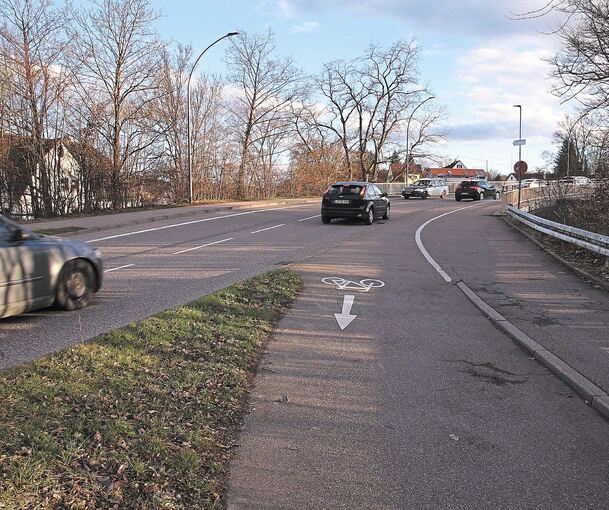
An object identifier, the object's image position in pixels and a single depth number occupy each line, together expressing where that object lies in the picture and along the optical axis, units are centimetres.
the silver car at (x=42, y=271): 639
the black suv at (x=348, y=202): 2098
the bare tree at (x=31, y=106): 2158
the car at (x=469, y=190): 4603
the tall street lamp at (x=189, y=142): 2825
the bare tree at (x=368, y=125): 5812
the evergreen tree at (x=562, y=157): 5107
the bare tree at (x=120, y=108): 2689
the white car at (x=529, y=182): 4783
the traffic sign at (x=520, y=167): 2778
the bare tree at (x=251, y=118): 4371
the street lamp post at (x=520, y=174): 2712
